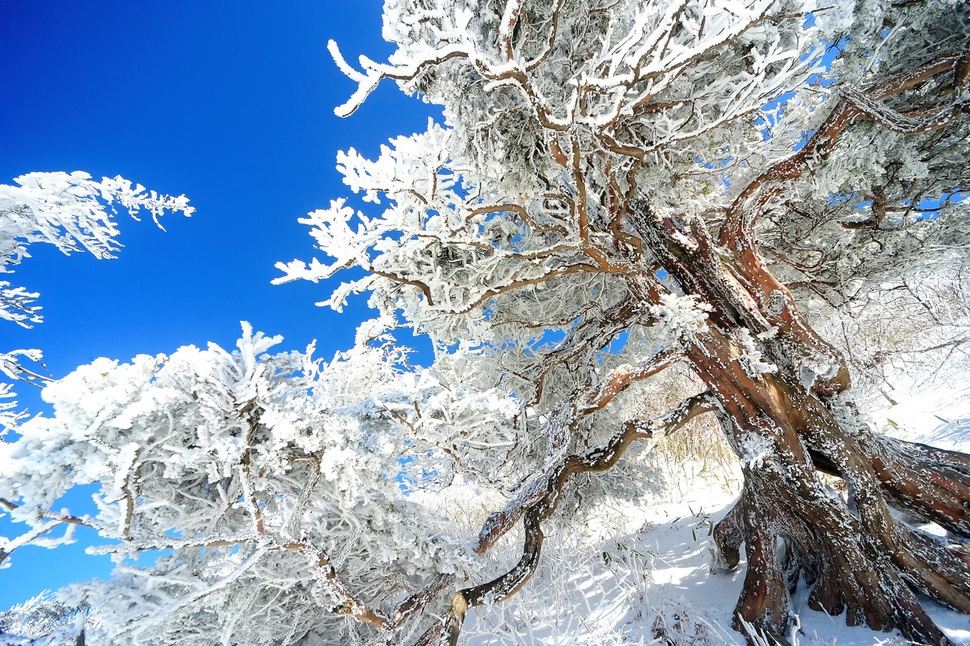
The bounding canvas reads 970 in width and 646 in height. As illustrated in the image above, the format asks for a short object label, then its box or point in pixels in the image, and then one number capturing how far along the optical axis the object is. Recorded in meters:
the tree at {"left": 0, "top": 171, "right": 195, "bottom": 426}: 4.96
